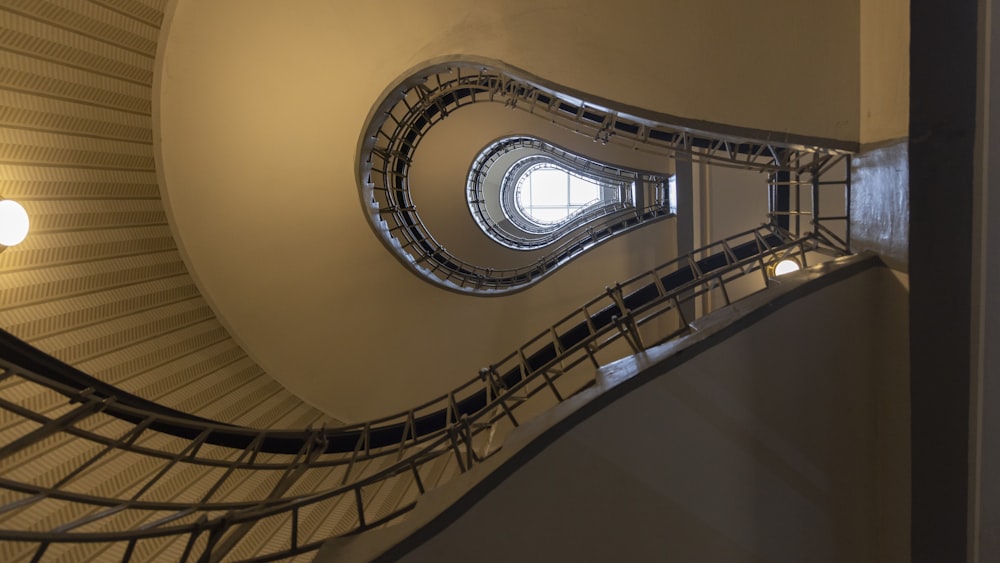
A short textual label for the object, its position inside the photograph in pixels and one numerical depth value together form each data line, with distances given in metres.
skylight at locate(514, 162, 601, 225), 13.26
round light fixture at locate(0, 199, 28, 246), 3.36
